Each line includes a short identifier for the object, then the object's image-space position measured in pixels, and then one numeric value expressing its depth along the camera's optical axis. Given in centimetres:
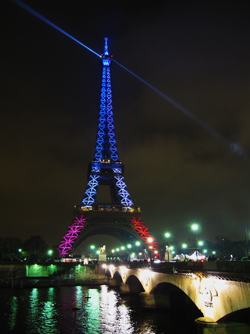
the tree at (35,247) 14324
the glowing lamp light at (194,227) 3206
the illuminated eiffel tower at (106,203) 9294
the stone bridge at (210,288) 1761
